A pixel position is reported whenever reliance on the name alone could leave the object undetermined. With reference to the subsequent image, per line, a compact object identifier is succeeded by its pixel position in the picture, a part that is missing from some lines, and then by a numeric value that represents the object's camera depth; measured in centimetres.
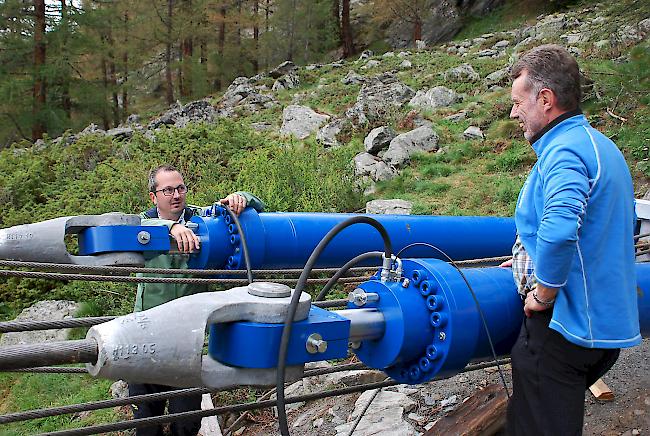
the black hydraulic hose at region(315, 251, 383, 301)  166
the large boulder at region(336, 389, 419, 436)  349
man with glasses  300
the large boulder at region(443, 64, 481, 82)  1444
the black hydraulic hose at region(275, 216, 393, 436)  132
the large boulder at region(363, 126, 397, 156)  1037
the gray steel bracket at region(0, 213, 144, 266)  212
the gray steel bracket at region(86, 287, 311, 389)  118
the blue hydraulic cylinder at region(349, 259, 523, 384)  162
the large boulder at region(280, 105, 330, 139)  1356
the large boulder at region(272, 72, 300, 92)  1967
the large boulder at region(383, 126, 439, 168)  968
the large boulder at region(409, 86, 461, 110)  1281
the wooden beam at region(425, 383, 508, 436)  307
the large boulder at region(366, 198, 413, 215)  746
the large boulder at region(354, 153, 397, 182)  911
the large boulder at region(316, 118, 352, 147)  1156
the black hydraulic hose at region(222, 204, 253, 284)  221
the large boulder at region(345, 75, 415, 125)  1206
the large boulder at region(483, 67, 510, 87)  1314
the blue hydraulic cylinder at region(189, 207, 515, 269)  244
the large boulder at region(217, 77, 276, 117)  1784
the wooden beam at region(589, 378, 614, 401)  338
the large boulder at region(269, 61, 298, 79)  2173
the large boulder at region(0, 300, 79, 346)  624
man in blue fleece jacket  169
